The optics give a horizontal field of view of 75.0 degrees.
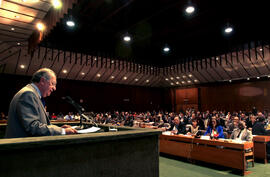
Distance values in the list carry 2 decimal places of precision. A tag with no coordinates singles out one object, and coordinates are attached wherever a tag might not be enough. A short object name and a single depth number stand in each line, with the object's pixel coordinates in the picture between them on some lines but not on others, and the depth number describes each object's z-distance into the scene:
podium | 1.03
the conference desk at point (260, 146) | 5.20
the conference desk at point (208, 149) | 4.34
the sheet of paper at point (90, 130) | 1.69
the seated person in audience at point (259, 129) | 5.88
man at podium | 1.36
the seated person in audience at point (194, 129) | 6.68
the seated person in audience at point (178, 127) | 6.75
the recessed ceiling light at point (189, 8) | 6.36
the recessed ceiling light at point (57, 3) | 4.37
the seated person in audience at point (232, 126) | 6.19
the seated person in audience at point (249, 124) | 8.04
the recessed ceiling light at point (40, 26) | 5.71
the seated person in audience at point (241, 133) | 5.03
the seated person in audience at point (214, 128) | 5.67
